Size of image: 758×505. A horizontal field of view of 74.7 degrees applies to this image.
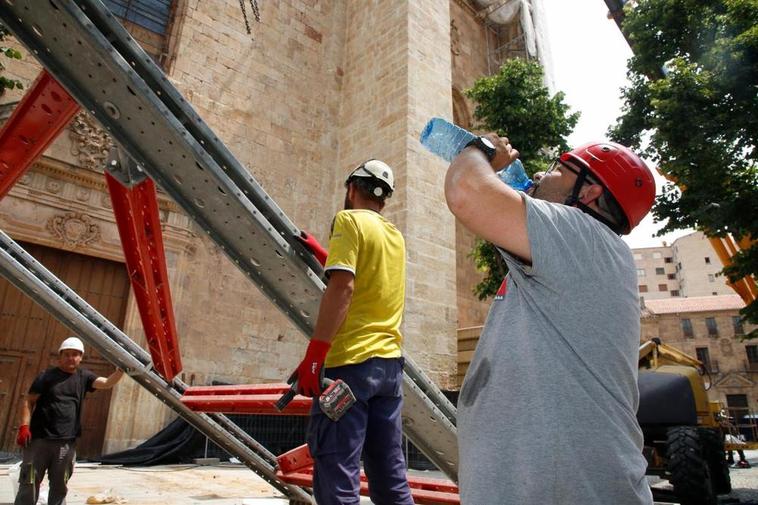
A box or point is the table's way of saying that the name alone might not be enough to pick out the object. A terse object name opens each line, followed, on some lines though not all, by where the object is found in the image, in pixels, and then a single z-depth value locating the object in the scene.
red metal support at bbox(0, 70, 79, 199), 2.25
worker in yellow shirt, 1.85
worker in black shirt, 3.74
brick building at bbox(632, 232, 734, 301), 55.84
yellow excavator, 5.02
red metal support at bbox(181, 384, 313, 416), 2.64
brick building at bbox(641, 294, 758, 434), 39.81
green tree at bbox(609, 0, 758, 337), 9.59
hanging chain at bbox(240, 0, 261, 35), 10.61
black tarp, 7.60
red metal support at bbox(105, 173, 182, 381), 2.55
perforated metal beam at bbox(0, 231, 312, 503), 3.12
